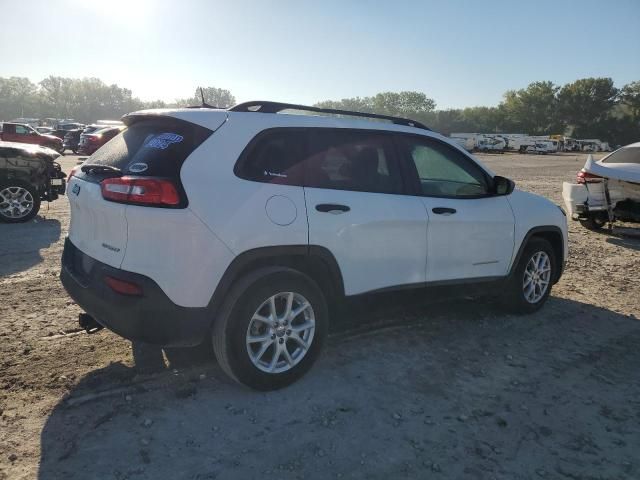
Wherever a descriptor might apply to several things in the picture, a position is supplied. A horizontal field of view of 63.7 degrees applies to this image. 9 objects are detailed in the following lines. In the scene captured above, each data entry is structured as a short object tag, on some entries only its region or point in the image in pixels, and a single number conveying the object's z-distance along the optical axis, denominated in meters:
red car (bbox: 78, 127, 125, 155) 24.66
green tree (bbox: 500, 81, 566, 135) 104.06
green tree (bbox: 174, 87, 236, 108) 116.19
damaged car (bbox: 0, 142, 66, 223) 8.69
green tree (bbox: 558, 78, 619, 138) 98.88
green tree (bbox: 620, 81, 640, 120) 98.50
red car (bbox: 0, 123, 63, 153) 25.02
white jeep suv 2.92
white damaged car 8.77
